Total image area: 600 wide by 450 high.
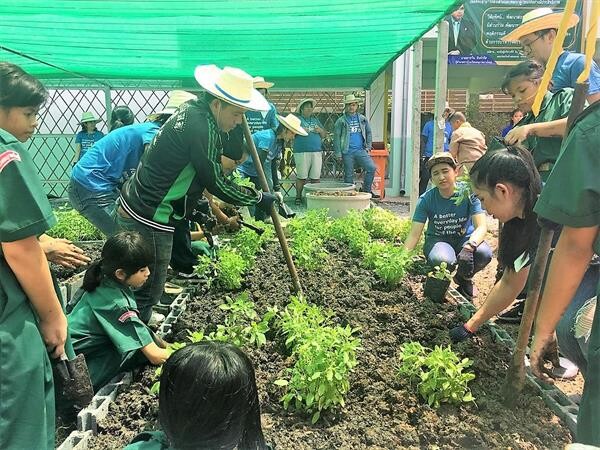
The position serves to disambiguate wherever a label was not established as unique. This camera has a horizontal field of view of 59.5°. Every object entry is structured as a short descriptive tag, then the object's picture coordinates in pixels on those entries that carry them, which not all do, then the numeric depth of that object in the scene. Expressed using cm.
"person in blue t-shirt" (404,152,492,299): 403
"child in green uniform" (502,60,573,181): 301
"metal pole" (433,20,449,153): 552
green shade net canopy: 423
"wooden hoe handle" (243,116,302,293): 364
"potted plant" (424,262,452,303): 360
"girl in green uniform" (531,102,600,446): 135
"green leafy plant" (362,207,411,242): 565
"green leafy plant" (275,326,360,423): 210
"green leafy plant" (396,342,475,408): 219
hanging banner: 1133
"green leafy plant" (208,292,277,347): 251
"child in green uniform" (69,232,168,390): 236
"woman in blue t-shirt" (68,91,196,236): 385
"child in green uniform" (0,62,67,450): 154
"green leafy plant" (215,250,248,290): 378
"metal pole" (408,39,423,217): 641
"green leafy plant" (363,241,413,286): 385
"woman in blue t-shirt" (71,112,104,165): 930
